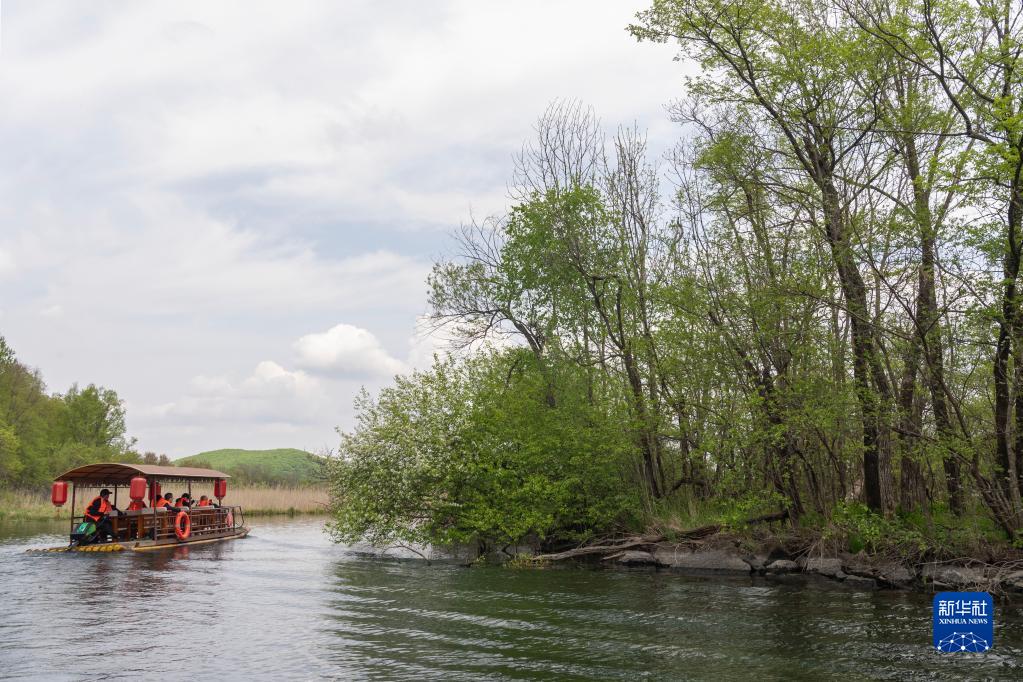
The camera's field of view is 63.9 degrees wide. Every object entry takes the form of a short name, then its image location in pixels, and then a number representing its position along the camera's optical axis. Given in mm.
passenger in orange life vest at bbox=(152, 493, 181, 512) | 29578
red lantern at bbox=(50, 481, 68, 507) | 27484
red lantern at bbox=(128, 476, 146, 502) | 26766
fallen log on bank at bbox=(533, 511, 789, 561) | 24125
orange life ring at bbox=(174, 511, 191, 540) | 29406
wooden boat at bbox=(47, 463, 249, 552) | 27225
